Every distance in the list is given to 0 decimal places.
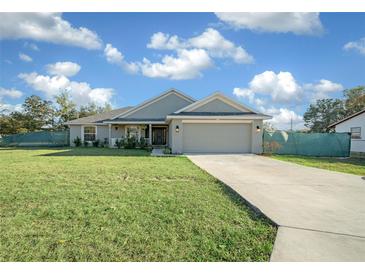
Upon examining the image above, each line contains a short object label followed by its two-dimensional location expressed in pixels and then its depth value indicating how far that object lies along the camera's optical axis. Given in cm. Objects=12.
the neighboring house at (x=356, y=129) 2070
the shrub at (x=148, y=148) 2022
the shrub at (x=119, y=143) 2198
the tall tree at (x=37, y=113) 4041
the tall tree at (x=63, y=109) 4312
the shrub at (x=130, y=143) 2153
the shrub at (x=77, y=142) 2505
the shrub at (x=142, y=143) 2144
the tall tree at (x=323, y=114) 4805
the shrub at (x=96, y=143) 2483
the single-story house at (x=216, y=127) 1706
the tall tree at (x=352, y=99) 4157
